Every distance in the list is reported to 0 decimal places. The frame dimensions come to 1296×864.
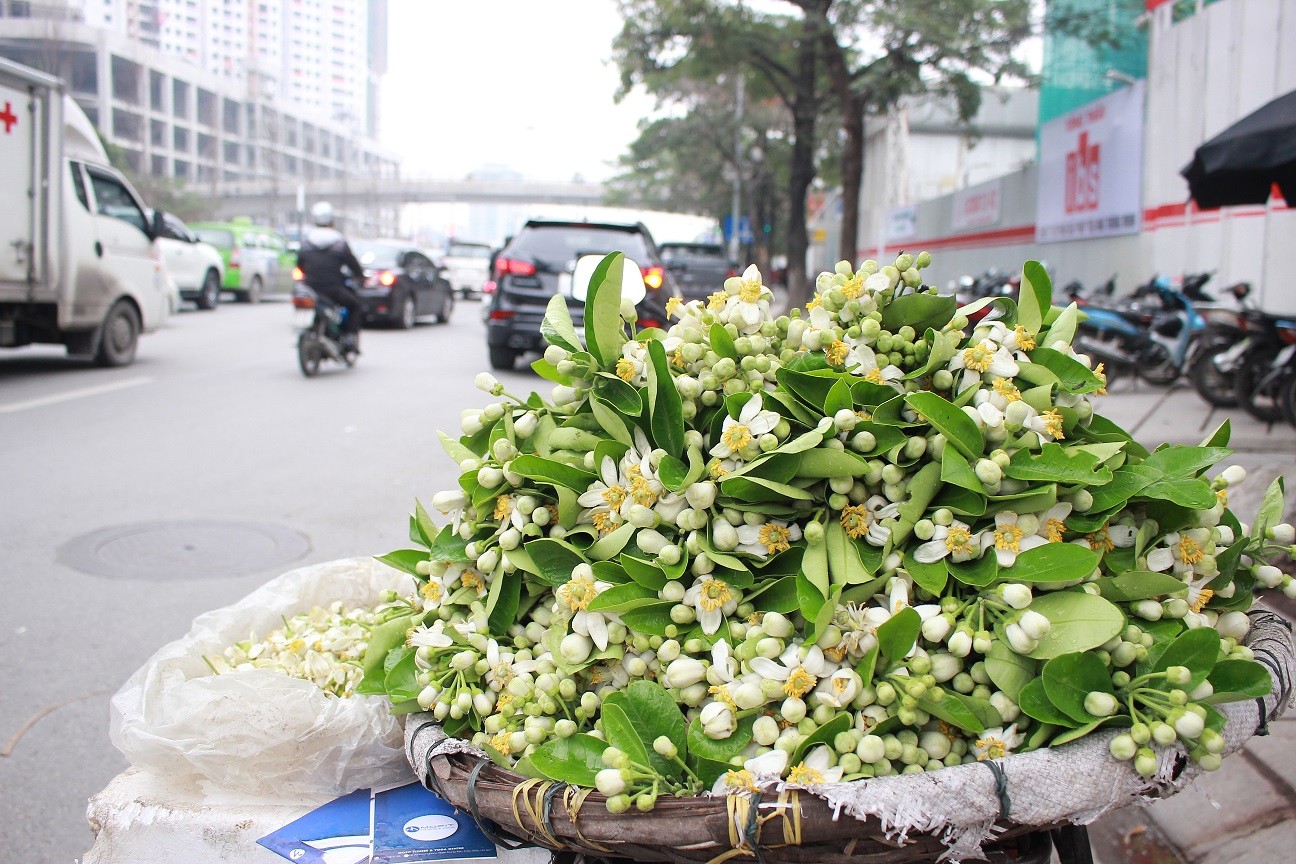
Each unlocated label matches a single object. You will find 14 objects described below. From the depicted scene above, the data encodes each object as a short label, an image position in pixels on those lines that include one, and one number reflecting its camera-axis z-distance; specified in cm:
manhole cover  454
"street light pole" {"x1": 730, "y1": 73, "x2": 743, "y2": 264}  3712
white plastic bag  168
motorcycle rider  1070
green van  2197
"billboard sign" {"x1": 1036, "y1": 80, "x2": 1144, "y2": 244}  1448
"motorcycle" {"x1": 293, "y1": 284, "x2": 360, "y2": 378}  1060
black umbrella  537
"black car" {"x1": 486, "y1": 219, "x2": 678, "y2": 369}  1089
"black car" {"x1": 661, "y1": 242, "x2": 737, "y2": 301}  2355
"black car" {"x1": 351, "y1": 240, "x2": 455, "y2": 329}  1634
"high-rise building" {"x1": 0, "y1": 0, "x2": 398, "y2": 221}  4347
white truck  894
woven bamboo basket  124
